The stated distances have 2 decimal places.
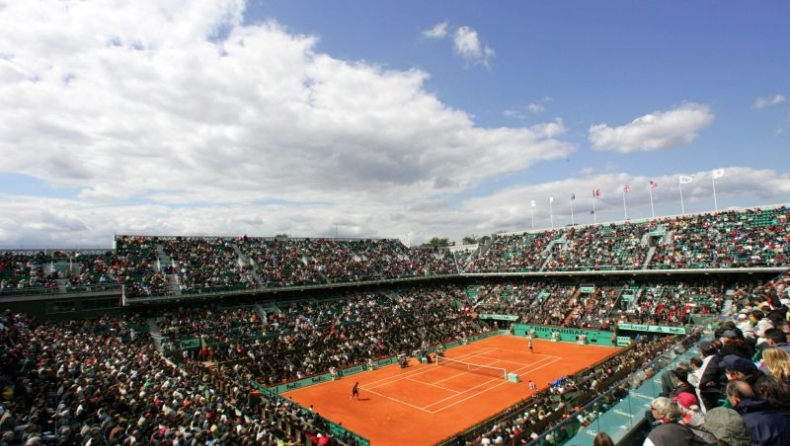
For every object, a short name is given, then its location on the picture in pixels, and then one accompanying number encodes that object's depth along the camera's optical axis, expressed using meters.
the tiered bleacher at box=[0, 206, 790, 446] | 15.10
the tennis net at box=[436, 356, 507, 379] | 35.16
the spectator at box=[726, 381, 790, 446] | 4.30
